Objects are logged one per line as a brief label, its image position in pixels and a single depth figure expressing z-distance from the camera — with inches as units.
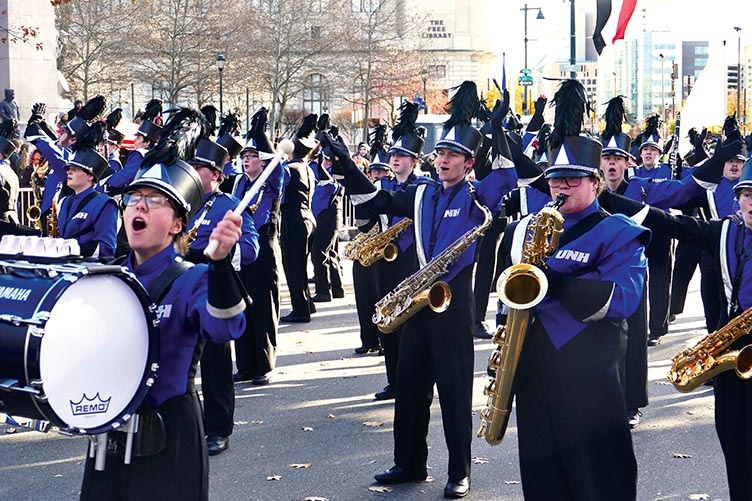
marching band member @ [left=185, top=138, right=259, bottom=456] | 319.6
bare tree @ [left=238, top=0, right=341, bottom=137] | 1904.5
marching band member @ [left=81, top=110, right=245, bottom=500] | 165.8
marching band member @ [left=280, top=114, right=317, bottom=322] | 557.0
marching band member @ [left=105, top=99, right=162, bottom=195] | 481.1
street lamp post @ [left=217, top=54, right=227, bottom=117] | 1455.0
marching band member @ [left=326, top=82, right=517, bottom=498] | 276.4
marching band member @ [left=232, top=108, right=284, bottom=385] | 404.2
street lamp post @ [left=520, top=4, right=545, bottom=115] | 1512.8
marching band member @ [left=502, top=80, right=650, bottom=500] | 200.2
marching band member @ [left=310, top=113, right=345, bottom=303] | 617.0
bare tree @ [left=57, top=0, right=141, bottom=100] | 1578.5
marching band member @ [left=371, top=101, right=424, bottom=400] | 383.9
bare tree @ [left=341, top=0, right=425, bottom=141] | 2048.4
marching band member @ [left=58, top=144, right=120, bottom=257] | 337.7
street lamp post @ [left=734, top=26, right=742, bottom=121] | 2291.3
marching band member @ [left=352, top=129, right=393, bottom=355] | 451.2
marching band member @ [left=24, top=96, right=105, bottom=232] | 438.9
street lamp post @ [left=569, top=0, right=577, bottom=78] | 975.7
